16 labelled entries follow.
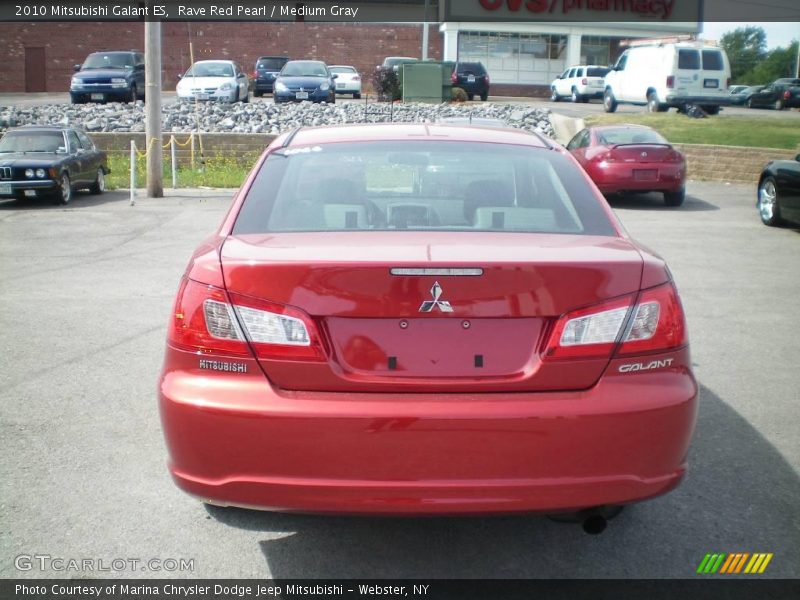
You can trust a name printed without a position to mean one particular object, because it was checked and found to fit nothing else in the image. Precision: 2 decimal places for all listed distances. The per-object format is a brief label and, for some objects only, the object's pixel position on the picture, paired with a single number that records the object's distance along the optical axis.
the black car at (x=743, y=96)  49.59
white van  29.98
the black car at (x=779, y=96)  44.44
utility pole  18.48
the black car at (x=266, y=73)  40.35
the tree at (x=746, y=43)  128.62
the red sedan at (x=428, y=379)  3.02
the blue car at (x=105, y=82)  32.91
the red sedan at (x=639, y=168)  16.80
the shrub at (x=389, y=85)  36.62
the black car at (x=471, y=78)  40.34
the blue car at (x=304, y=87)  32.69
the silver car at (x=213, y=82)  31.64
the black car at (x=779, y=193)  13.16
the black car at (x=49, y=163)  16.84
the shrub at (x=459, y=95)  38.03
